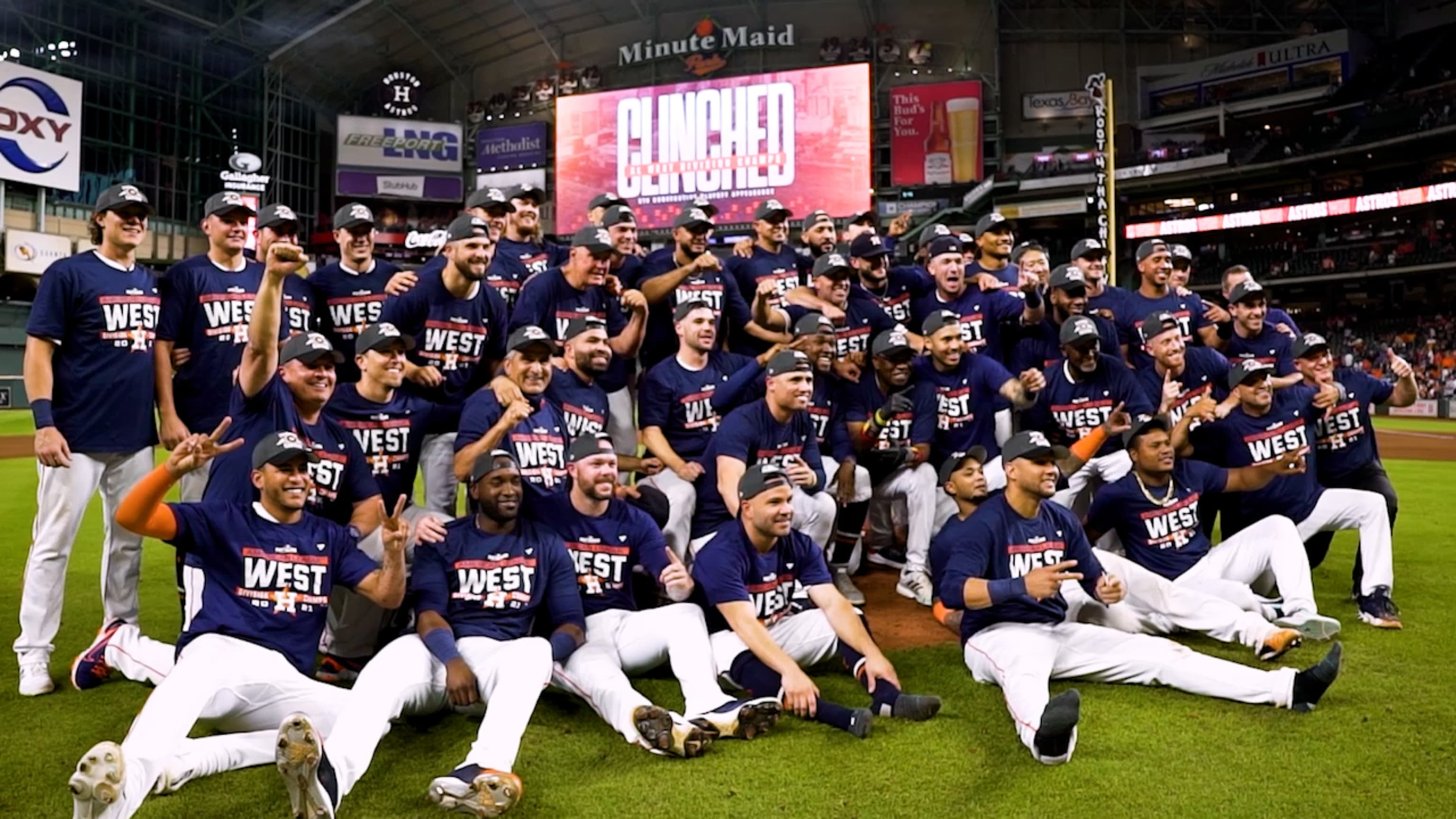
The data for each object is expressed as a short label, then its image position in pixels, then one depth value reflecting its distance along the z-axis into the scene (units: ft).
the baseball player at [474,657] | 11.26
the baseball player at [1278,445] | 21.38
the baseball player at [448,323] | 19.38
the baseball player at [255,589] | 12.23
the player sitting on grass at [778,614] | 14.82
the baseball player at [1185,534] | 19.27
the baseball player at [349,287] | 20.27
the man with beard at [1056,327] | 24.59
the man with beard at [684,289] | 23.63
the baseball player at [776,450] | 19.53
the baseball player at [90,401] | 16.07
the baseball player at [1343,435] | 22.95
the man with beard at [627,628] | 13.78
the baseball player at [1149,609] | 17.71
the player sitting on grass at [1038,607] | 14.70
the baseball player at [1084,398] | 22.36
